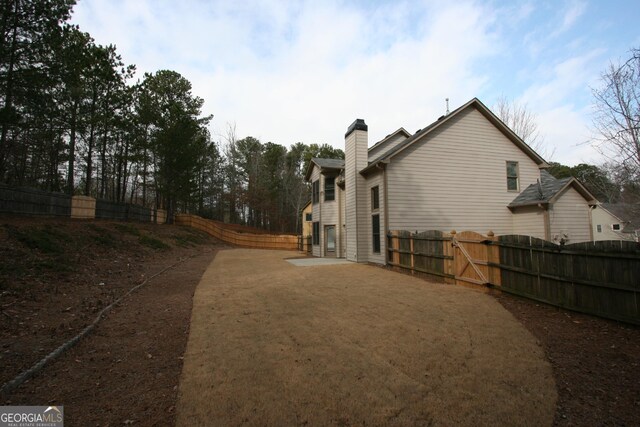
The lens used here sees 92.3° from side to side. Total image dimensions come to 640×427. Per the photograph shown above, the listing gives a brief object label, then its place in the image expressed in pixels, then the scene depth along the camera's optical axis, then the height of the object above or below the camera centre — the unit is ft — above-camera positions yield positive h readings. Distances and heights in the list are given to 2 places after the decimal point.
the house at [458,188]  43.04 +6.86
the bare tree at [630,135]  26.89 +8.59
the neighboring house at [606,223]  117.45 +4.29
